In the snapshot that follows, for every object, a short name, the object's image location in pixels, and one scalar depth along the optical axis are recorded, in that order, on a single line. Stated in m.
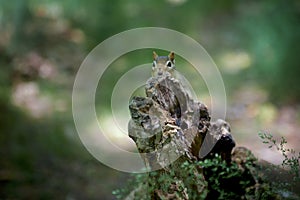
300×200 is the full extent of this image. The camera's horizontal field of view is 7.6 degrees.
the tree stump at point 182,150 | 3.44
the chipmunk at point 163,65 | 3.51
